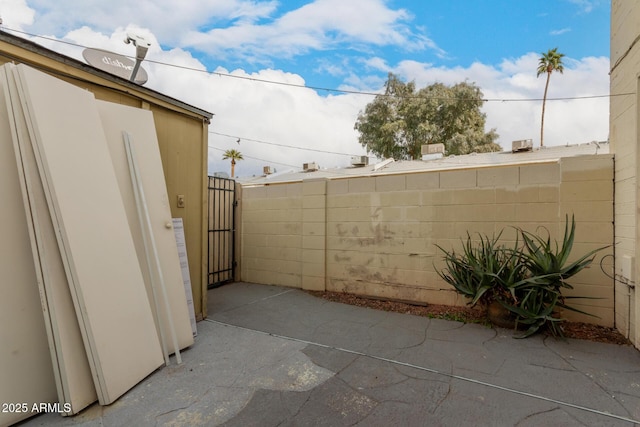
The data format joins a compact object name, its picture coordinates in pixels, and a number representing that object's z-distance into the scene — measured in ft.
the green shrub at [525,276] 10.72
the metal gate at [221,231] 19.65
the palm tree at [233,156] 91.97
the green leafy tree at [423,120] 47.37
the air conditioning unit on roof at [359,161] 29.37
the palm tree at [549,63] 55.72
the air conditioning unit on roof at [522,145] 24.43
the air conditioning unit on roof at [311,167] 31.30
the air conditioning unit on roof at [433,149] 28.84
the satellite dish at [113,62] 11.53
